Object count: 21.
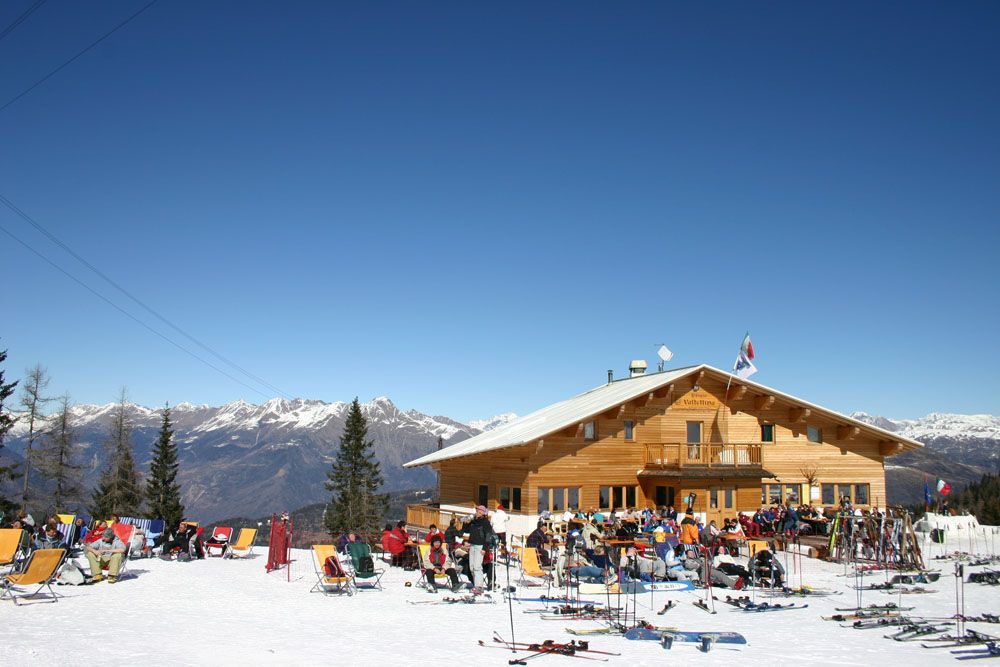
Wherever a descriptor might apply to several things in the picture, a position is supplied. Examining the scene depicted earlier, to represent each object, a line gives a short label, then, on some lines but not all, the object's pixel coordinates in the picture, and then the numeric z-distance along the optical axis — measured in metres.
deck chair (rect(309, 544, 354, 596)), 16.28
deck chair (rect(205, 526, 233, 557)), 22.66
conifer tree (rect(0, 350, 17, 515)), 40.53
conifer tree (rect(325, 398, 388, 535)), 77.56
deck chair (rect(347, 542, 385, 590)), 17.22
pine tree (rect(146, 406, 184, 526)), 62.91
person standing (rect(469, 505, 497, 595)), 16.33
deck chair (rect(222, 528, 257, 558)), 22.72
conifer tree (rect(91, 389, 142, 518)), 56.88
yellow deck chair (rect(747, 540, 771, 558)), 21.58
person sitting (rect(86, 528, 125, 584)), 16.95
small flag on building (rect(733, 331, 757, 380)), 29.36
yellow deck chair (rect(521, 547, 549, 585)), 17.75
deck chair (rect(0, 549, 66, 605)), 13.94
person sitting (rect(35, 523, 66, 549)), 18.12
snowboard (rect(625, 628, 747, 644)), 11.85
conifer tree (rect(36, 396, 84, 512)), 48.91
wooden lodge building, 29.62
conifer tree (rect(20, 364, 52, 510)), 47.91
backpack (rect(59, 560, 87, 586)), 16.28
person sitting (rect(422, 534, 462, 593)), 16.67
